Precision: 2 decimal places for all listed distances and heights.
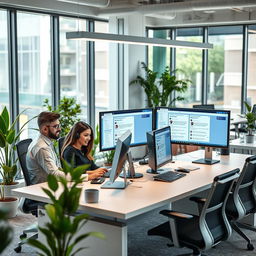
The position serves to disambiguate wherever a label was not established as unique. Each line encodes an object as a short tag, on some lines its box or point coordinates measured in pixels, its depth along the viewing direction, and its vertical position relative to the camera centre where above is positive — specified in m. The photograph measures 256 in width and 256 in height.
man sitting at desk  4.17 -0.60
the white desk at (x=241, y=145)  6.09 -0.80
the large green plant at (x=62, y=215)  2.33 -0.63
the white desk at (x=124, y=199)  3.36 -0.84
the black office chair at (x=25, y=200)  4.22 -1.01
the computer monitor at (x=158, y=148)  4.23 -0.59
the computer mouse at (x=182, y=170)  4.54 -0.81
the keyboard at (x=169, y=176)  4.19 -0.81
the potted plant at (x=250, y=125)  6.04 -0.56
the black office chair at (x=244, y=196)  4.07 -0.99
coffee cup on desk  3.45 -0.79
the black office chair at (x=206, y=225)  3.54 -1.05
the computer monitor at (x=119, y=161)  3.78 -0.62
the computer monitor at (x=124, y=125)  4.54 -0.43
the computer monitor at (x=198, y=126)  4.80 -0.45
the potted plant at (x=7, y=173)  5.34 -1.03
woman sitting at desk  4.38 -0.55
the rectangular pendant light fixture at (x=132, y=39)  4.43 +0.38
